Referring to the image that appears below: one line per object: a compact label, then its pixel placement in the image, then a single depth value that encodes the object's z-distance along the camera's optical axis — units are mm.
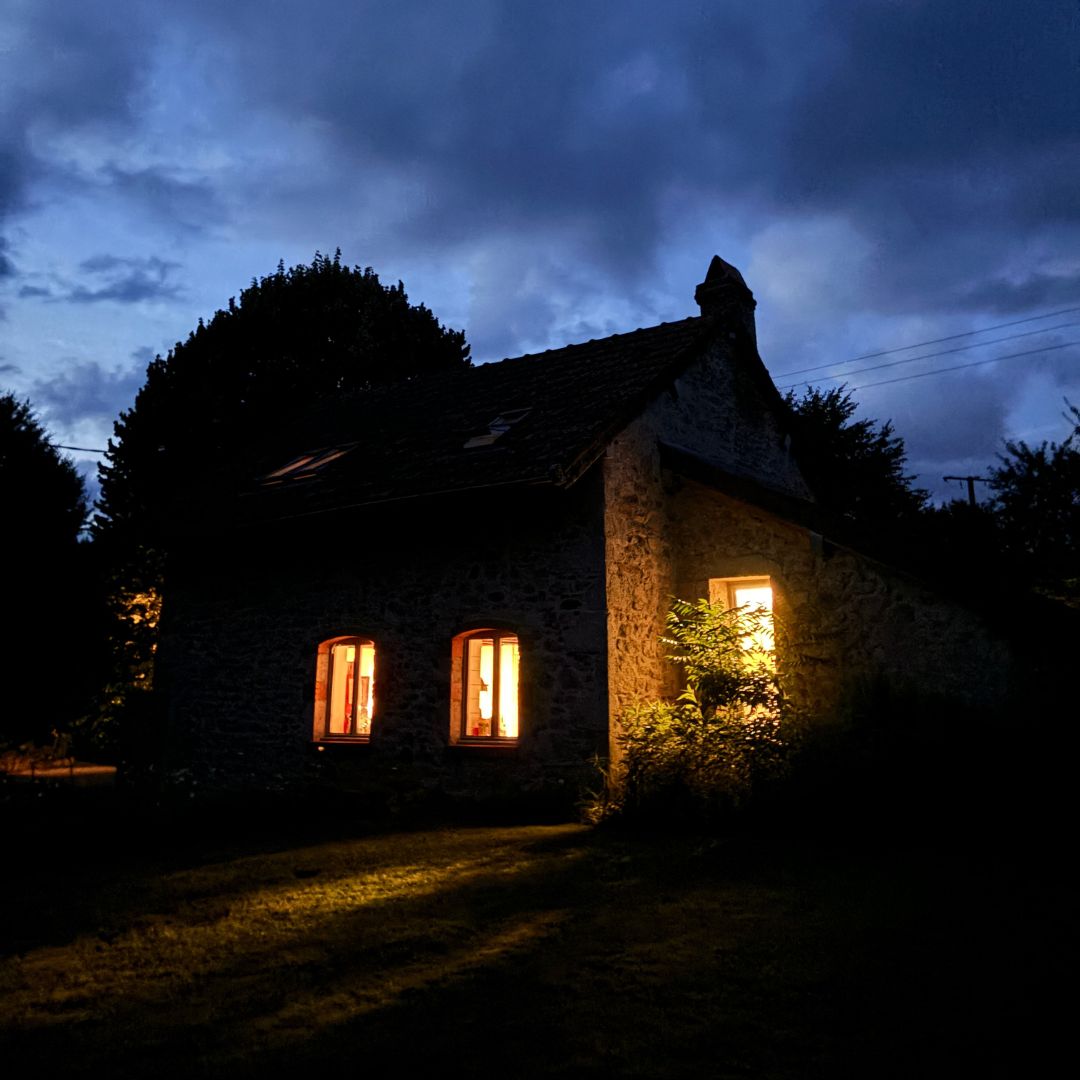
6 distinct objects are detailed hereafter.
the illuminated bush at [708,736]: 7988
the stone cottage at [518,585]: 9148
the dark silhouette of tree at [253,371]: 19297
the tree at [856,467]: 20344
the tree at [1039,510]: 14477
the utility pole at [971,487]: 26278
